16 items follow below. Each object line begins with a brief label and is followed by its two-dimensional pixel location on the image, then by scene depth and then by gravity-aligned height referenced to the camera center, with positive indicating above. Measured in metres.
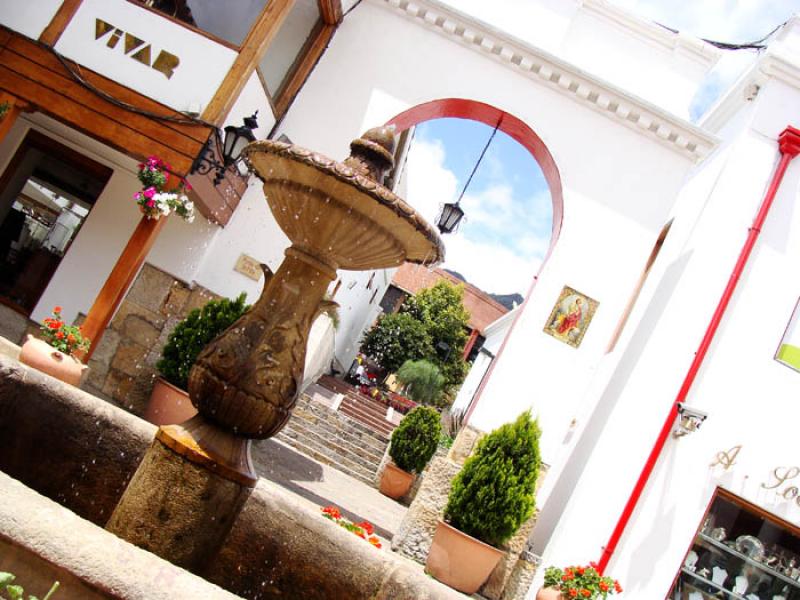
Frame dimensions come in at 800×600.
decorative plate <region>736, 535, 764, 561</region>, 7.17 +0.31
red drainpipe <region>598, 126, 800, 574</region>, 7.19 +2.19
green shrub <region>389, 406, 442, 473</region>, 13.31 -0.55
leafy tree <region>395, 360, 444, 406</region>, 28.02 +0.98
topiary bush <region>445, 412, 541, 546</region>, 7.44 -0.36
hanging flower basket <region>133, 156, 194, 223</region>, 7.52 +0.79
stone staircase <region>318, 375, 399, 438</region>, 18.55 -0.72
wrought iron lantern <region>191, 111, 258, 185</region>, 7.53 +1.54
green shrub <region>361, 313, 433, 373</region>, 30.31 +2.06
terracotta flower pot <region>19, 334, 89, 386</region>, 5.99 -1.12
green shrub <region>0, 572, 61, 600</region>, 1.86 -0.93
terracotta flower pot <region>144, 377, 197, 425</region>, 8.04 -1.30
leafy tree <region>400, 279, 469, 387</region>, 32.25 +4.09
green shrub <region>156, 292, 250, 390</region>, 8.30 -0.48
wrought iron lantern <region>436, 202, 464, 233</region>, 10.21 +2.70
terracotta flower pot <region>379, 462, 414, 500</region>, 13.33 -1.44
